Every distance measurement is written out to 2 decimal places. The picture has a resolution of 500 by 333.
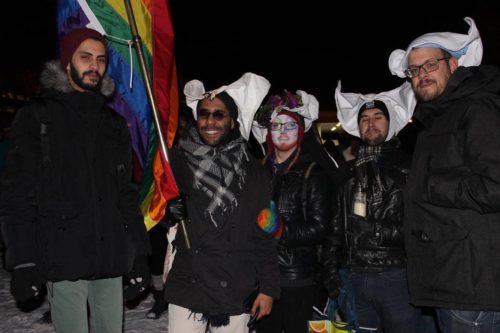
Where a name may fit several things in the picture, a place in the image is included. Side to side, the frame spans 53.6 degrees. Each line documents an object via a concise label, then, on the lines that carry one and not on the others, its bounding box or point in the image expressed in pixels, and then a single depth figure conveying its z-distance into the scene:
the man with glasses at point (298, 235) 3.53
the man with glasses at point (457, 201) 2.40
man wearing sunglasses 3.05
